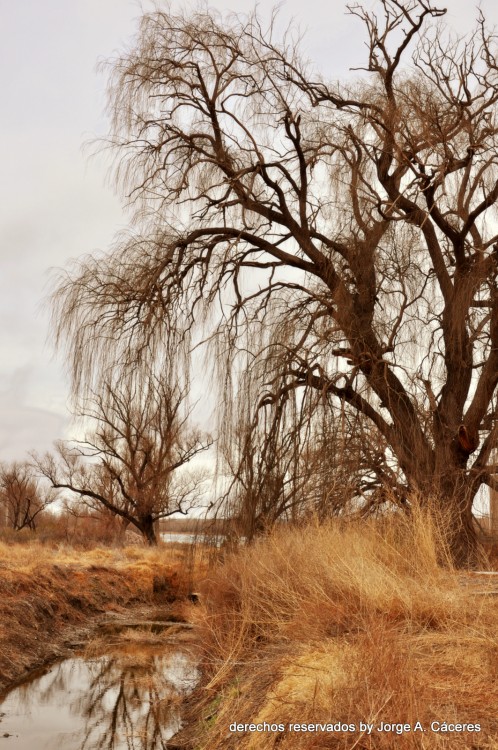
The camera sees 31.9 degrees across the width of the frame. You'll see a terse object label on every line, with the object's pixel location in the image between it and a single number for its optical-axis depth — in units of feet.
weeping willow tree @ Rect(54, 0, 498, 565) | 35.35
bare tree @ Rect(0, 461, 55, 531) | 157.28
